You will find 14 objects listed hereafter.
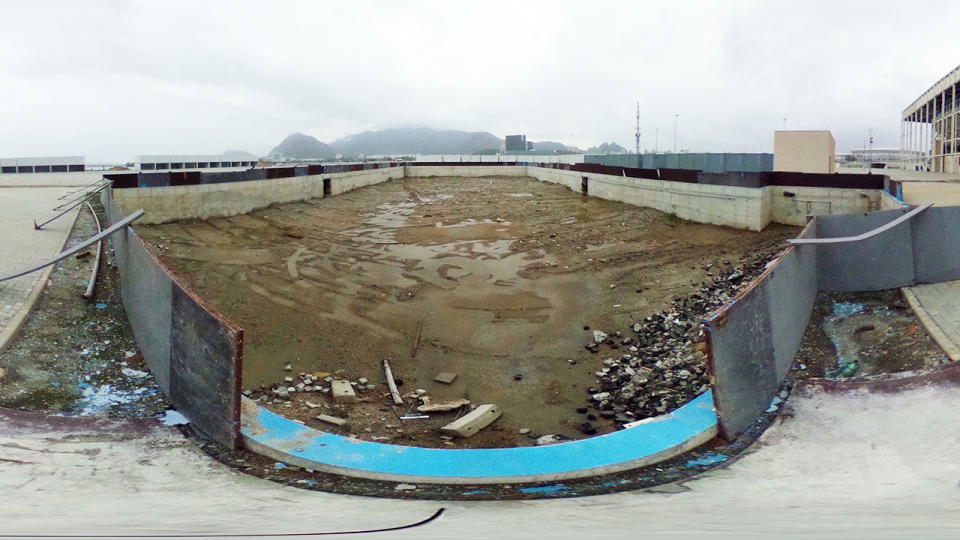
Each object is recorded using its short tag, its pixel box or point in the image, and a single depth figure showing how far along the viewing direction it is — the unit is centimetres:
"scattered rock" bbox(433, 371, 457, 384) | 879
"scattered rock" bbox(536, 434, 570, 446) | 701
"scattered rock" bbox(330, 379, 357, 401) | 802
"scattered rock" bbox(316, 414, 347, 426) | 717
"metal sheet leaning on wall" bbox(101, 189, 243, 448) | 591
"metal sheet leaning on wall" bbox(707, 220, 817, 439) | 632
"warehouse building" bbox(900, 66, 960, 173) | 3941
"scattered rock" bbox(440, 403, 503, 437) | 708
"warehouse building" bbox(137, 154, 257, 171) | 3841
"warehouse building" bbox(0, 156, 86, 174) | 2888
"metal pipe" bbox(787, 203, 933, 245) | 870
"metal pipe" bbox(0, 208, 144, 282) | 840
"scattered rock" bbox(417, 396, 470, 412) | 786
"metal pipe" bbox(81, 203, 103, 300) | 965
